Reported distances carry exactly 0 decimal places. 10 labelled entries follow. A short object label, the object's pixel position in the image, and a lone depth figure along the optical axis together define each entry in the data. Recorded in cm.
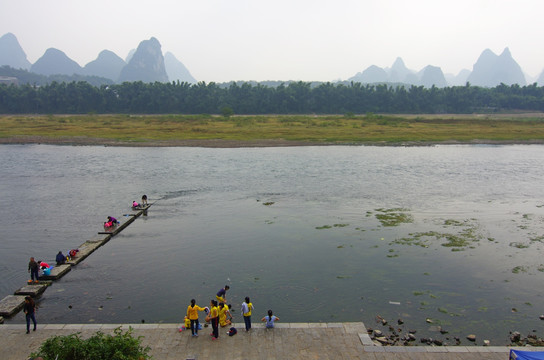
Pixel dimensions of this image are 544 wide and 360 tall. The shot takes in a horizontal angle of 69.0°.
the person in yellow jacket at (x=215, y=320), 1769
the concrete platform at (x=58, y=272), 2494
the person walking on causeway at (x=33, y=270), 2389
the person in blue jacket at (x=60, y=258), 2670
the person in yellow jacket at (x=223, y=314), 1891
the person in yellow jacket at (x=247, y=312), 1834
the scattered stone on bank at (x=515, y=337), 1871
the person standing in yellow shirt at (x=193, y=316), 1784
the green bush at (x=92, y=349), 1362
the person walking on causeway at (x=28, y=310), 1822
